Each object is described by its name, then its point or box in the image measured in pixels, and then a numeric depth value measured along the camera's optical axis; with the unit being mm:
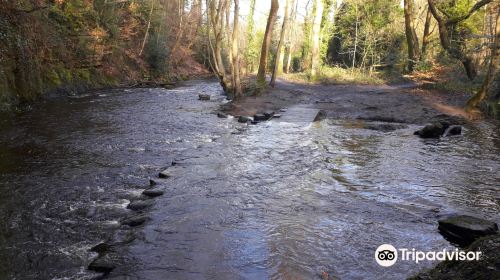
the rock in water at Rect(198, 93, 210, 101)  19984
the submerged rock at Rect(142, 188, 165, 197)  6553
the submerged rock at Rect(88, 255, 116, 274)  4336
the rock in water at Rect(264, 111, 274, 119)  14722
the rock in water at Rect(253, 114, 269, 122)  14297
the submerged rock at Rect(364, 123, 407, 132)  12227
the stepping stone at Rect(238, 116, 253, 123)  13903
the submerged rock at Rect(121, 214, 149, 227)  5480
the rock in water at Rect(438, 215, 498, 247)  4663
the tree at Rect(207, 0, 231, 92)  18016
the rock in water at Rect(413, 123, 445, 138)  10945
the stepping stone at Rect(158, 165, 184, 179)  7465
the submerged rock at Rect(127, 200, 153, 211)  6075
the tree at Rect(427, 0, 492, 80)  19125
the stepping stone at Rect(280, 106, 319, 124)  13841
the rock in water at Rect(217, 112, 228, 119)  14875
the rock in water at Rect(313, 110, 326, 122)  14214
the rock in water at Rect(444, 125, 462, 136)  11367
